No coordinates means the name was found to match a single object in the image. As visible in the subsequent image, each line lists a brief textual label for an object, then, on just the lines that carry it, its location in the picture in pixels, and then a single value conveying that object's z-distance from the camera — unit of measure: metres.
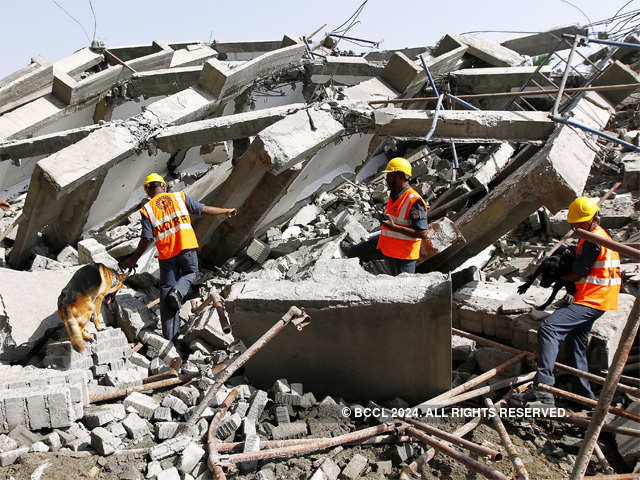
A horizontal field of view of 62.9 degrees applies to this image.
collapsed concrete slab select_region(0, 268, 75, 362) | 4.80
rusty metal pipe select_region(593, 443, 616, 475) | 3.43
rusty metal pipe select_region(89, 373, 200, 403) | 4.11
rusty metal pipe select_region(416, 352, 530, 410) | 3.83
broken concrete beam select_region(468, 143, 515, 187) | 6.79
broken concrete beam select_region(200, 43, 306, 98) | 7.39
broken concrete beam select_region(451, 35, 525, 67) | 10.04
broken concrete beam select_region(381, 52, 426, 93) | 8.23
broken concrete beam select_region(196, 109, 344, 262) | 5.79
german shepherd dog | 4.61
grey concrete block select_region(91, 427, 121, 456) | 3.37
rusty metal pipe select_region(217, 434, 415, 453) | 3.35
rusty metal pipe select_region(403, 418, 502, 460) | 3.05
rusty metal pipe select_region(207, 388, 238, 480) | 3.03
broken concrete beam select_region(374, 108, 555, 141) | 5.90
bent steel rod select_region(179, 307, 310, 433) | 3.46
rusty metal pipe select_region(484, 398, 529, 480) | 2.94
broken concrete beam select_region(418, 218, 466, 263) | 5.26
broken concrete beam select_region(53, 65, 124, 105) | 7.93
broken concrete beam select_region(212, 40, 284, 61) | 12.49
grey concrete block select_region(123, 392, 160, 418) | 3.83
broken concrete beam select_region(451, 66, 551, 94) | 9.19
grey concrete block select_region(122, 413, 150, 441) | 3.59
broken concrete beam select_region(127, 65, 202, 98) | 8.41
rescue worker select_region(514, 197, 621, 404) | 4.07
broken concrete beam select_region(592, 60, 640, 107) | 7.73
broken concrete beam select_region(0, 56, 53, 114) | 8.95
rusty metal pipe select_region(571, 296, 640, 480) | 2.19
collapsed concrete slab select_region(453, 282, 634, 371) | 4.42
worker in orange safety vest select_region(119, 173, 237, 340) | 5.22
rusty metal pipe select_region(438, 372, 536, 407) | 3.83
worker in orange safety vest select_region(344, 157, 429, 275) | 4.95
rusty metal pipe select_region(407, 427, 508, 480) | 2.87
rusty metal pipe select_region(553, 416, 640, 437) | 3.52
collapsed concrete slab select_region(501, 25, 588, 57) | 11.77
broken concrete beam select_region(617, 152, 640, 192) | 7.66
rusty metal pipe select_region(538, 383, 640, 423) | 3.65
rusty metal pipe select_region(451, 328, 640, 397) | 3.80
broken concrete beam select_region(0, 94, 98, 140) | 7.38
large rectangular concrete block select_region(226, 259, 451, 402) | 3.74
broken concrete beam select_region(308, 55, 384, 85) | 9.38
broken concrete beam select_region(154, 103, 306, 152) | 6.32
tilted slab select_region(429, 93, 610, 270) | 4.88
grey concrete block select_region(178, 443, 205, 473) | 3.15
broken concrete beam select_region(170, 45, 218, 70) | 10.60
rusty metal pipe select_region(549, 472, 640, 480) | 3.09
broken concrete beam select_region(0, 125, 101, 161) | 6.30
